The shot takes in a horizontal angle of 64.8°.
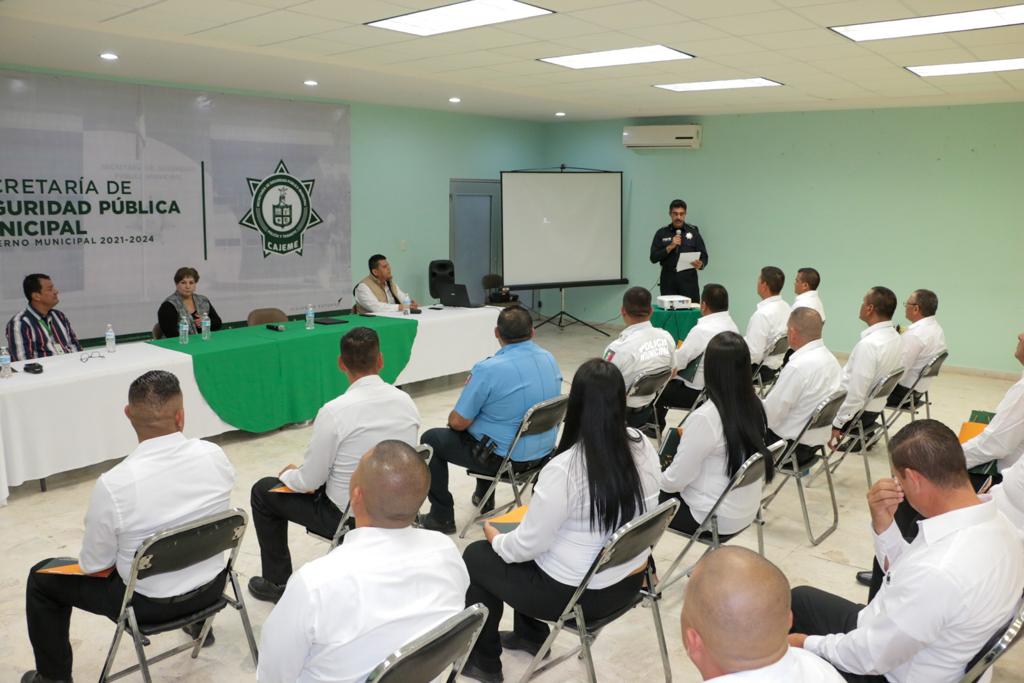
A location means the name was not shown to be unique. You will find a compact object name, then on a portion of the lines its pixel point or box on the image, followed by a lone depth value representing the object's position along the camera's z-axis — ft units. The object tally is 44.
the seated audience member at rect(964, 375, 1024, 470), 11.54
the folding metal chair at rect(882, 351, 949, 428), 17.13
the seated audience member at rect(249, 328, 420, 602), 10.48
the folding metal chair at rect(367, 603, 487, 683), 5.74
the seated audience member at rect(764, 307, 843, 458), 13.70
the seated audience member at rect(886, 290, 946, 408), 17.37
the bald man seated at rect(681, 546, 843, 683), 4.70
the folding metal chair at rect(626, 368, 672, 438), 15.65
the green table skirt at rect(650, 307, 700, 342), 23.25
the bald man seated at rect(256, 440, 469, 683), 5.89
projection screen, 33.71
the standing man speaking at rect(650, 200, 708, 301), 31.22
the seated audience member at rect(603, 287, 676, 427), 16.10
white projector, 23.53
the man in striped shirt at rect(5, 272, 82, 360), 17.15
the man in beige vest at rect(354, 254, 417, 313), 23.61
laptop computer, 25.20
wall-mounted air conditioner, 32.87
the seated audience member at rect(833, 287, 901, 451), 15.53
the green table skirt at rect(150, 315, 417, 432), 17.74
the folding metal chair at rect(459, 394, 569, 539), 12.68
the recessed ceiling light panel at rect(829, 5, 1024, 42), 14.40
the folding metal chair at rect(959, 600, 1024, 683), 6.34
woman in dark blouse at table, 19.90
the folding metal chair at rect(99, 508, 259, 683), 7.84
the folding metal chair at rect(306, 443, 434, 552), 10.45
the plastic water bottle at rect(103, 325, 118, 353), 17.73
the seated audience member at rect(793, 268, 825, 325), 20.98
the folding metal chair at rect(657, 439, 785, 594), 10.08
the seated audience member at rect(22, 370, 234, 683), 8.10
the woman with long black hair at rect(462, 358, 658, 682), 8.32
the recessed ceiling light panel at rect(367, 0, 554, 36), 14.60
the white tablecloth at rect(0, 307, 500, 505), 14.51
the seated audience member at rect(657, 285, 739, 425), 17.74
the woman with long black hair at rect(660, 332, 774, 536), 10.39
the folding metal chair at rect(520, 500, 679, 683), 8.03
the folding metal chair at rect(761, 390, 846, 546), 13.16
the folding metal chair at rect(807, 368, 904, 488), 15.31
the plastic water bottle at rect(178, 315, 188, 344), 18.21
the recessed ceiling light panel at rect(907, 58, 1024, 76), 19.87
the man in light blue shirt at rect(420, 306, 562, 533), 12.90
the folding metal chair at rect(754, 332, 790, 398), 20.10
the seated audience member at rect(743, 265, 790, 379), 19.85
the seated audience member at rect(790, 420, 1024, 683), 6.32
